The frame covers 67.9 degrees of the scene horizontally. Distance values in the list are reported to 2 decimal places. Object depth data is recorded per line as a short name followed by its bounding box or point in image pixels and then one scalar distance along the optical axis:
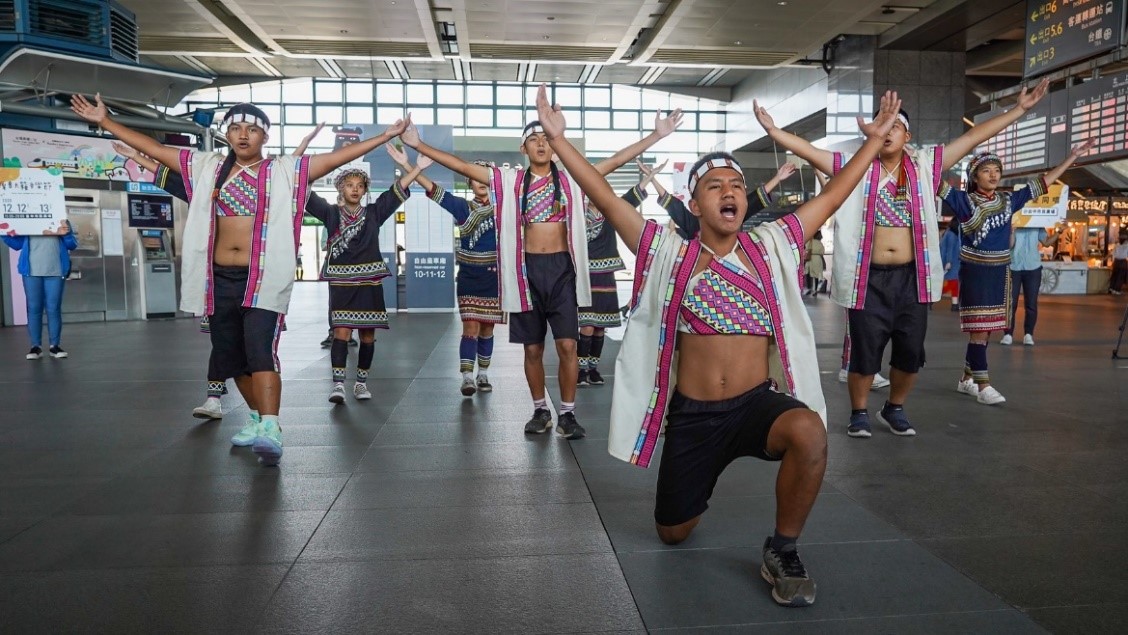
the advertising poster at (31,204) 9.54
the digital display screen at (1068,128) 10.01
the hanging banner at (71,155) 13.11
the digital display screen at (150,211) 15.14
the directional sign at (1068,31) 9.36
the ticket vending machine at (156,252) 15.30
